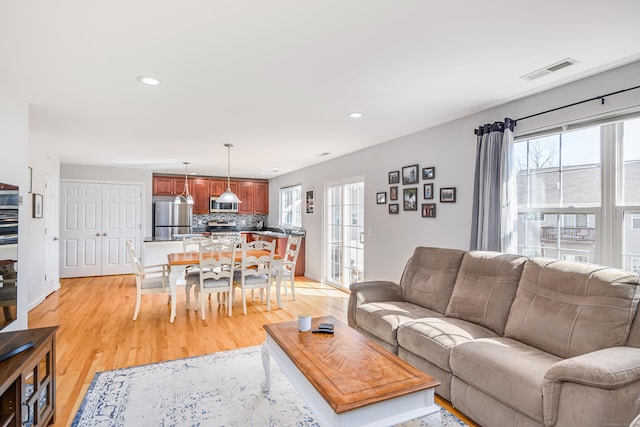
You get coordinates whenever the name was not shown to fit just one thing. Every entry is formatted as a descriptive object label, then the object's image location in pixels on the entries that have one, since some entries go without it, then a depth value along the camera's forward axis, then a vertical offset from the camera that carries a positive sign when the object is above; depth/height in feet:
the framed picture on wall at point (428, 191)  13.21 +0.91
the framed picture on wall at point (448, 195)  12.26 +0.71
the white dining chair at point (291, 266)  17.22 -2.73
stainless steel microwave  28.40 +0.61
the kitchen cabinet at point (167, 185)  26.25 +2.26
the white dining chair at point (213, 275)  14.05 -2.63
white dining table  13.89 -2.22
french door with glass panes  18.60 -1.10
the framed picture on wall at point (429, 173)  13.16 +1.63
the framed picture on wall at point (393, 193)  15.20 +0.96
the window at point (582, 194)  7.96 +0.53
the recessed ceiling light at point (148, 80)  8.53 +3.43
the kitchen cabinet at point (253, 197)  29.80 +1.55
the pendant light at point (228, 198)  18.08 +0.87
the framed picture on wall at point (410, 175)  14.05 +1.67
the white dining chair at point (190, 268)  15.20 -2.68
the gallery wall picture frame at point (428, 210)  13.10 +0.15
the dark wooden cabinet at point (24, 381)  5.43 -2.93
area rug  7.25 -4.40
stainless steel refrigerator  25.48 -0.39
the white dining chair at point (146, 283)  13.89 -2.92
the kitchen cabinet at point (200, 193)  27.85 +1.74
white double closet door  22.62 -0.84
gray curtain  10.06 +0.69
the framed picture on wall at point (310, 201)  22.80 +0.89
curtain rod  7.77 +2.84
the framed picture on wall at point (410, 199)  14.05 +0.65
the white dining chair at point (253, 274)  15.16 -2.74
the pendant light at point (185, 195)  24.11 +1.46
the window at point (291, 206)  25.91 +0.68
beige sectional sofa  5.14 -2.65
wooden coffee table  5.22 -2.80
